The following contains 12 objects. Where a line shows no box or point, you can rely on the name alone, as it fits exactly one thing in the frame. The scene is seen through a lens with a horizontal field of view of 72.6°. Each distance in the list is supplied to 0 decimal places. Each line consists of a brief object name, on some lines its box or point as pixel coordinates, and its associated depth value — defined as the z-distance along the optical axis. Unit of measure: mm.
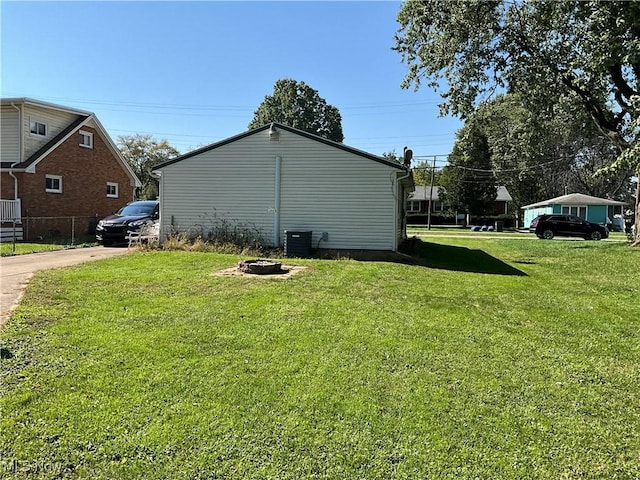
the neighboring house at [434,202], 50719
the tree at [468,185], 43156
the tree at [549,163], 43031
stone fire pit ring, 9164
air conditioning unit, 12734
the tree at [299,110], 58781
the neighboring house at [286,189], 13102
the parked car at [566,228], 26234
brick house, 17953
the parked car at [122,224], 15938
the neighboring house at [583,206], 38000
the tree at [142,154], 45469
